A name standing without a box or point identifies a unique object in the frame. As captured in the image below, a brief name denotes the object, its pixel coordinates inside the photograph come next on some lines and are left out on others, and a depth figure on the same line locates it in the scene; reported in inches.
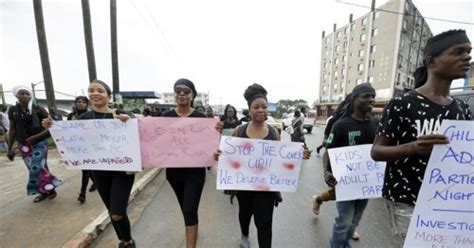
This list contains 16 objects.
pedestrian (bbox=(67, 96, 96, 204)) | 157.1
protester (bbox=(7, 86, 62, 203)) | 141.7
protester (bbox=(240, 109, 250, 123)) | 269.7
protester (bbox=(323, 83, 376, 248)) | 95.7
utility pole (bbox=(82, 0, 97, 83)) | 364.2
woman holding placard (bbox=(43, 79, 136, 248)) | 94.4
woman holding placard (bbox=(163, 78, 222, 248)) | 96.0
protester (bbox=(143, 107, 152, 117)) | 388.2
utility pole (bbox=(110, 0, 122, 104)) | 439.5
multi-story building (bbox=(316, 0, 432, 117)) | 1264.8
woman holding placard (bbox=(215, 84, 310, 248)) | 91.2
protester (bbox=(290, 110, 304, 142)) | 300.2
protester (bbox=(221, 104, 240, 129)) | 229.5
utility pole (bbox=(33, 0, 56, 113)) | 337.7
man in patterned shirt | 50.3
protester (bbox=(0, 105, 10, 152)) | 303.3
